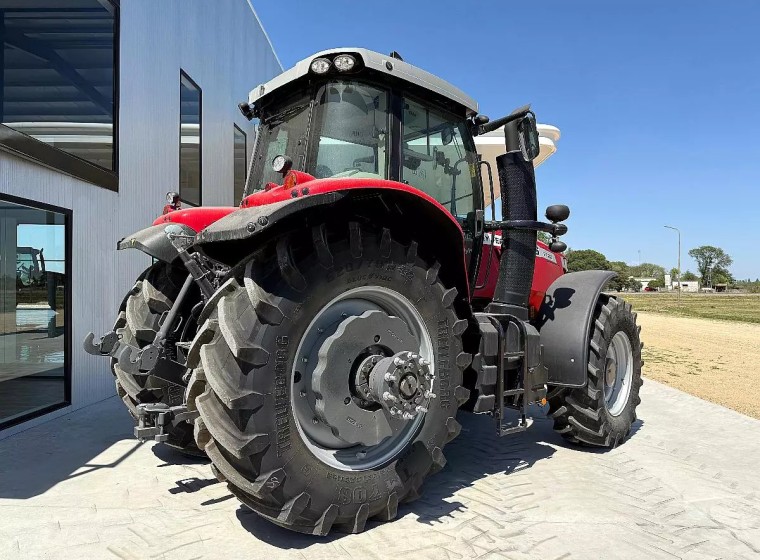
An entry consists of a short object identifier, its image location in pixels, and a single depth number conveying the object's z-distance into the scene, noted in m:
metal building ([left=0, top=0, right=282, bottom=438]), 5.97
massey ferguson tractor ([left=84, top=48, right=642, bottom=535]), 2.51
